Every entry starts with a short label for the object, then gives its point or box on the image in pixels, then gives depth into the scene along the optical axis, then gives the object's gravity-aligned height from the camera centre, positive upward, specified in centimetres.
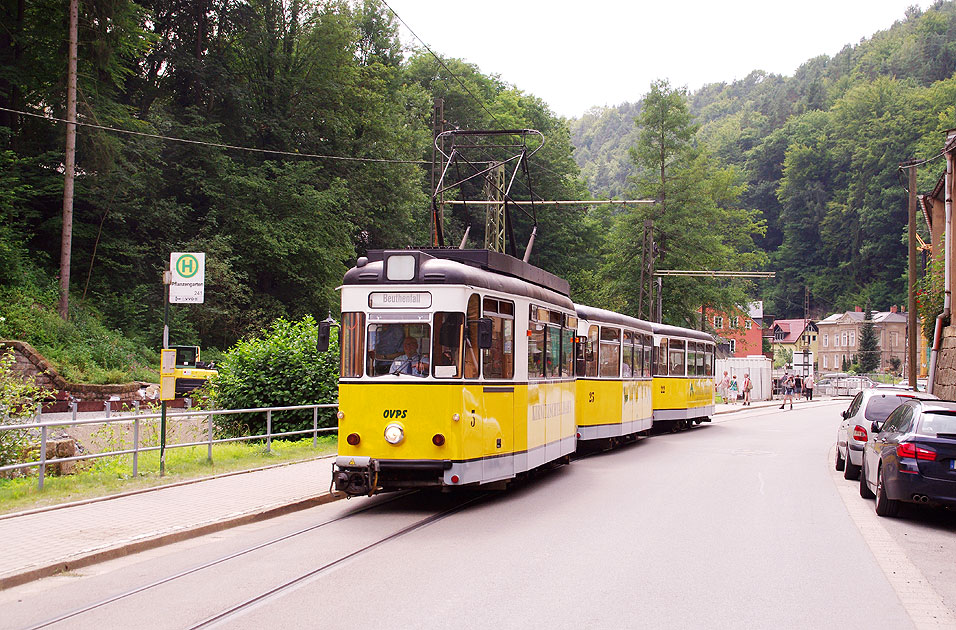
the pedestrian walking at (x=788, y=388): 5262 -120
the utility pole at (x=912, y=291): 2948 +247
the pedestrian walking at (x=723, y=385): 5872 -117
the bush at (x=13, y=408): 1273 -64
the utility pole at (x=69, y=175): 3077 +640
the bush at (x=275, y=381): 1994 -34
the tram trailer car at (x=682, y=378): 2797 -34
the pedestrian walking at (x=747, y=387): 5284 -114
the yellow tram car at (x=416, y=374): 1135 -10
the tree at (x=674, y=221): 5716 +936
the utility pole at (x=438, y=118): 3388 +923
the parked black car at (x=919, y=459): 1127 -115
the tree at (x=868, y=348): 10462 +227
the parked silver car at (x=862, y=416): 1595 -85
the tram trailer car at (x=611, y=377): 2044 -25
